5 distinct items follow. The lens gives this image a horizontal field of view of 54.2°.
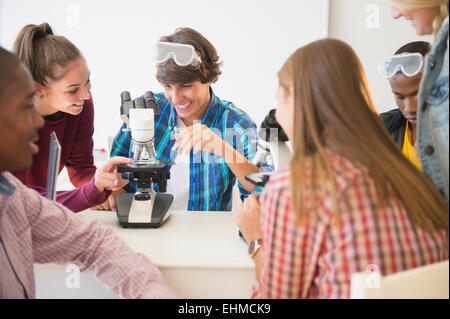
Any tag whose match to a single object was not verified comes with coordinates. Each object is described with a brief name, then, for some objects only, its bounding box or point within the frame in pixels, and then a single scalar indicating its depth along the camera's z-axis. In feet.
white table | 4.19
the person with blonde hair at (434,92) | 3.65
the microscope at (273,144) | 4.59
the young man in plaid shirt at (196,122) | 6.61
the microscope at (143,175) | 4.95
